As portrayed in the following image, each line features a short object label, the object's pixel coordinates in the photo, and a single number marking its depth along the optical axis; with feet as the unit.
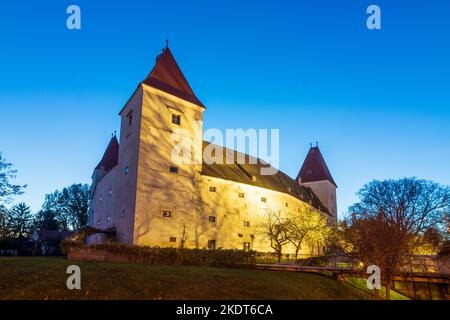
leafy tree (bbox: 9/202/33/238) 229.45
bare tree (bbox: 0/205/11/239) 208.90
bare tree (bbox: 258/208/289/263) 104.12
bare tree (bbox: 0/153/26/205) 109.40
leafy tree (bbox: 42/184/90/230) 233.14
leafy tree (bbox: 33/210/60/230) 229.66
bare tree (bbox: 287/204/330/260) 111.24
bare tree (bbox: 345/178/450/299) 58.03
